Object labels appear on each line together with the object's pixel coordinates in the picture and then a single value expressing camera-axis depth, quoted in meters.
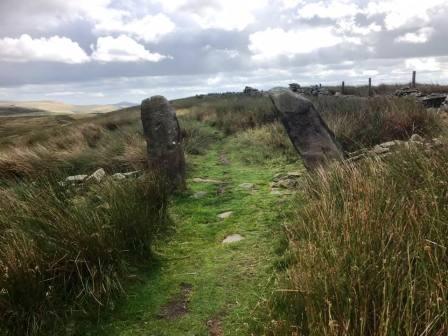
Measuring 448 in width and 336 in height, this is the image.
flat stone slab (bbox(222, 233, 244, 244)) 5.33
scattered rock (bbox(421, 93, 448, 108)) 16.02
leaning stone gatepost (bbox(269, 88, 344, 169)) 7.52
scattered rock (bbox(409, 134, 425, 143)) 7.47
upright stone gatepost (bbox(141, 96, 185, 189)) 7.75
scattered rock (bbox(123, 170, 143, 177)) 7.86
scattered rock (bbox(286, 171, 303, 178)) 8.04
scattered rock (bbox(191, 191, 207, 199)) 7.43
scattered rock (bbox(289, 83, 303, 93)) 36.34
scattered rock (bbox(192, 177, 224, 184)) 8.51
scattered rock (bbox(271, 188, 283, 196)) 7.10
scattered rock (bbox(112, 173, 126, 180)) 6.87
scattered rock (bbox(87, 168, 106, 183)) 6.92
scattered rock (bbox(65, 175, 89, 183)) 7.43
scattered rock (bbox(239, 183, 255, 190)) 7.78
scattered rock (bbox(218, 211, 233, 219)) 6.33
